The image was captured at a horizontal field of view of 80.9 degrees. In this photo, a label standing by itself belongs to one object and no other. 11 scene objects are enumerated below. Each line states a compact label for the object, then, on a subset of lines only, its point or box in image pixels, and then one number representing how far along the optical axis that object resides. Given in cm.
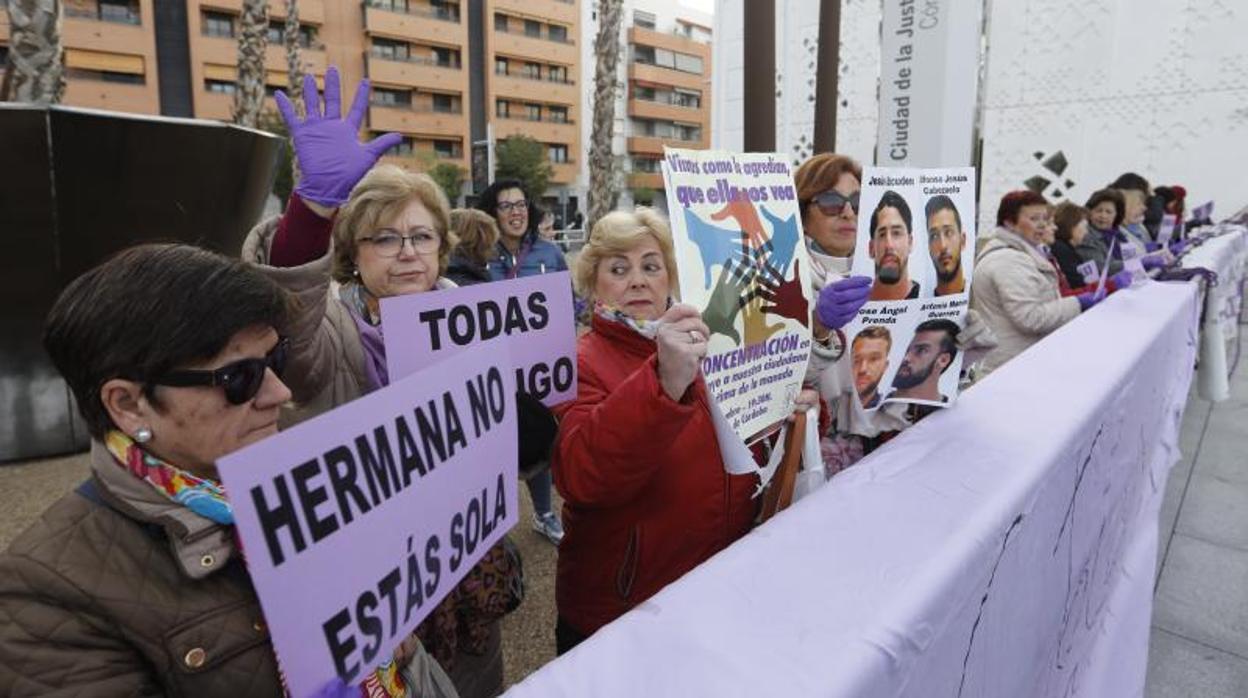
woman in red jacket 144
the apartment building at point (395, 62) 3478
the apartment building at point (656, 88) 5562
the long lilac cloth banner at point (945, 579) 93
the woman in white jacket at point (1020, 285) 395
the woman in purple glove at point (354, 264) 172
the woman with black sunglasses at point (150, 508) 93
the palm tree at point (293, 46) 1969
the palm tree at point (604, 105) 1117
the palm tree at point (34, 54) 484
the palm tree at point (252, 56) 1074
